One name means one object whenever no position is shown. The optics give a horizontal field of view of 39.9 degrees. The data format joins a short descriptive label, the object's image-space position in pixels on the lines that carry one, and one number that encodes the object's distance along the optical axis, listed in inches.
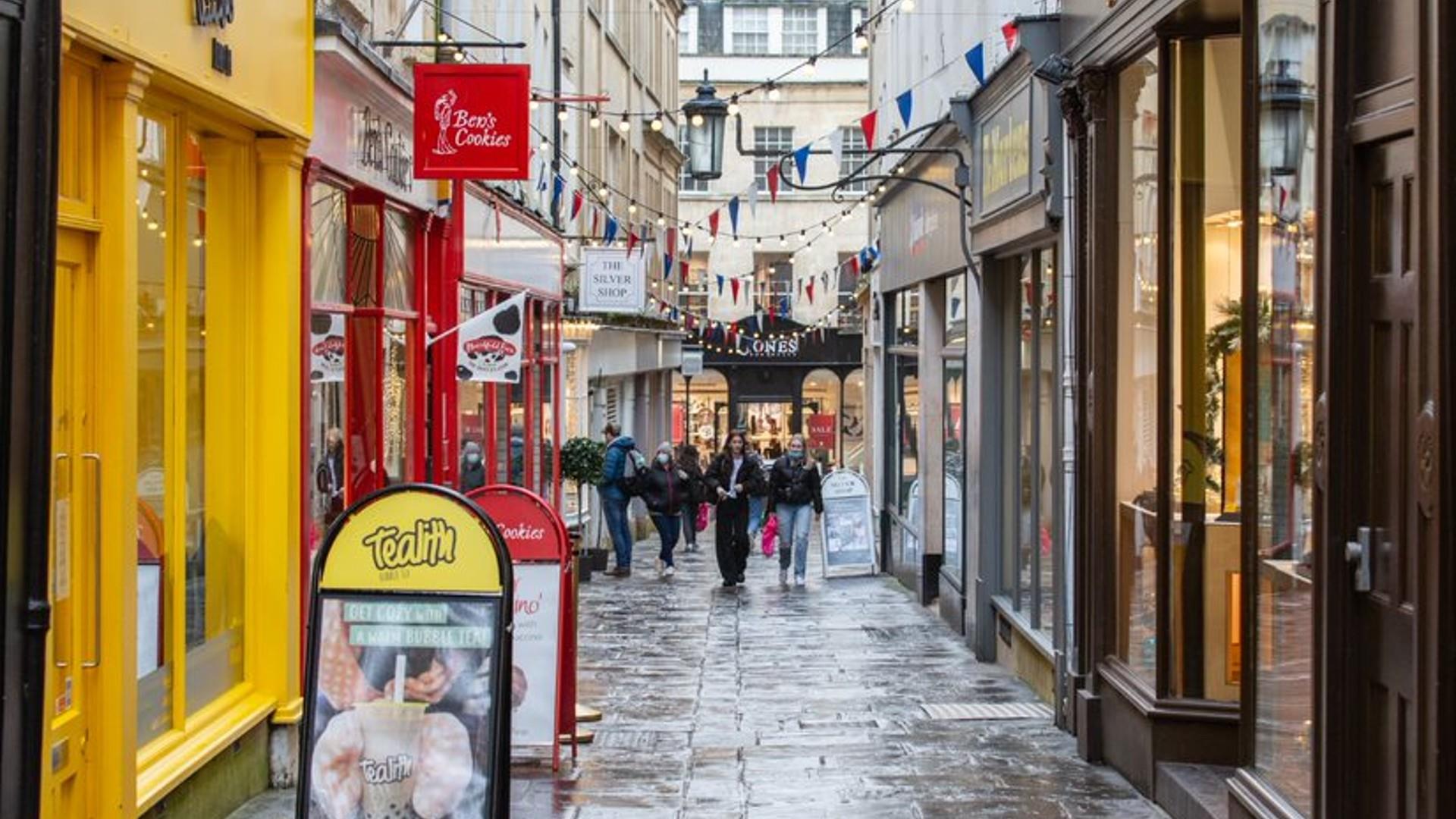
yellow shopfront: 290.4
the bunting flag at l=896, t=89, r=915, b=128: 600.1
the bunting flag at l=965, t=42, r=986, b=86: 559.2
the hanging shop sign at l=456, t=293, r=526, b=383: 514.3
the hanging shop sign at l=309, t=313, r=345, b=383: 435.8
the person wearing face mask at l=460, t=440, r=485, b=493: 690.8
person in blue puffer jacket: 926.4
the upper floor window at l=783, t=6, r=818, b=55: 2319.1
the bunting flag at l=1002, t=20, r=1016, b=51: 537.7
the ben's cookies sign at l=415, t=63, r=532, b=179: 521.7
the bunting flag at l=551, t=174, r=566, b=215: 884.6
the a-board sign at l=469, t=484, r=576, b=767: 408.2
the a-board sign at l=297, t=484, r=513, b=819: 290.5
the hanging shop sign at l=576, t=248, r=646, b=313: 1035.9
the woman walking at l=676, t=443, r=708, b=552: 931.3
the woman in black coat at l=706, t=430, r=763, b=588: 866.1
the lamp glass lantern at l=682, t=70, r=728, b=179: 708.7
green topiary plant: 933.2
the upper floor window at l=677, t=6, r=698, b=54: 2299.5
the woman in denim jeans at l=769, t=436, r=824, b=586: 868.0
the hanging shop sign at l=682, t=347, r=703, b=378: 1667.1
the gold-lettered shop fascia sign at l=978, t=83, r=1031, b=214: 531.8
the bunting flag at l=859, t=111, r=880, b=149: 653.9
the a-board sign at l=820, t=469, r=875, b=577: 920.9
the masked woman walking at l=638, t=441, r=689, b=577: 917.8
